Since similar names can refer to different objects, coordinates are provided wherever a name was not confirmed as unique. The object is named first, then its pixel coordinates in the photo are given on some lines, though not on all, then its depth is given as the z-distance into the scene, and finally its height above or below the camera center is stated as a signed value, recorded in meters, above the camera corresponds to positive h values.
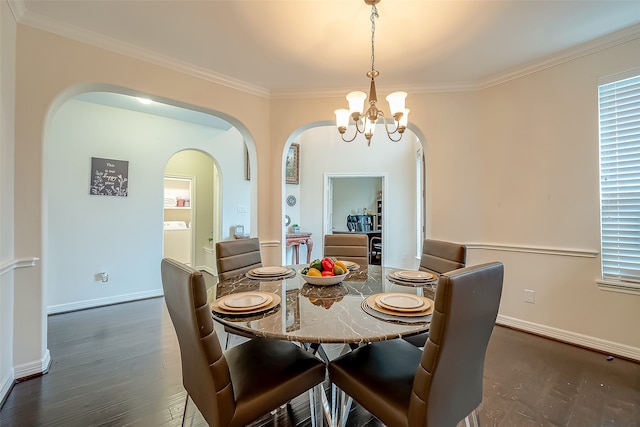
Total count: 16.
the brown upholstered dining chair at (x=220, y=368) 0.98 -0.72
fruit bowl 1.59 -0.39
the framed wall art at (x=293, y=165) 5.36 +0.97
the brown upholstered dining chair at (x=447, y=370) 0.88 -0.56
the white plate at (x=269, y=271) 1.89 -0.42
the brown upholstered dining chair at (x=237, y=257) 2.04 -0.35
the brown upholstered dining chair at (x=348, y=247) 2.58 -0.33
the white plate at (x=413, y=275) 1.76 -0.41
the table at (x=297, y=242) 4.89 -0.53
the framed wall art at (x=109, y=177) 3.37 +0.46
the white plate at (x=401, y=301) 1.26 -0.43
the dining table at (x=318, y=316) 1.04 -0.46
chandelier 1.74 +0.69
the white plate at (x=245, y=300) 1.26 -0.43
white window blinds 2.15 +0.29
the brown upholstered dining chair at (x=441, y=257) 1.87 -0.32
